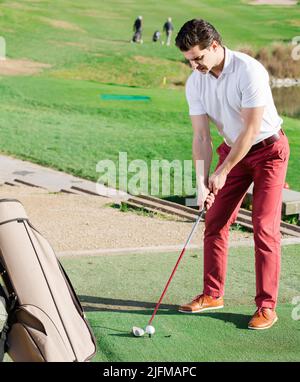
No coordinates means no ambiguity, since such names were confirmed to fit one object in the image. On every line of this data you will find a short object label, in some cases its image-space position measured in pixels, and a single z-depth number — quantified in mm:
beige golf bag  4816
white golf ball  5941
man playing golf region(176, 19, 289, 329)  5895
